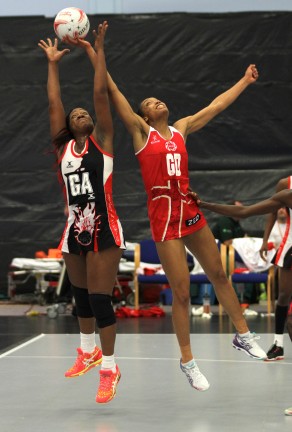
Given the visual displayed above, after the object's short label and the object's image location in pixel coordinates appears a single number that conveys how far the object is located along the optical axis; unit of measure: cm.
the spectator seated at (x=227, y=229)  1876
